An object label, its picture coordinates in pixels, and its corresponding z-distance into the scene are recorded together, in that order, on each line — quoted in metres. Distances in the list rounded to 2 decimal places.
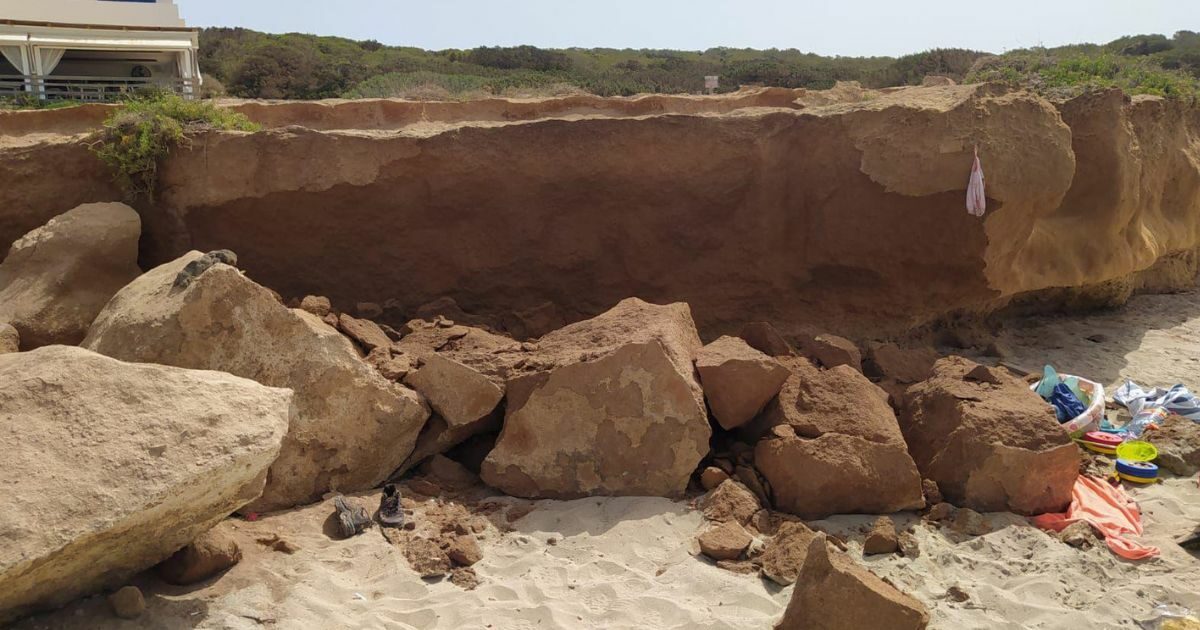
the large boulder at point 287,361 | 4.06
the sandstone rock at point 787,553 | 3.49
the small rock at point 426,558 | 3.60
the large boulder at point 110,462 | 2.75
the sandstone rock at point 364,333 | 4.60
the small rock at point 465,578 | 3.52
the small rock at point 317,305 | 4.84
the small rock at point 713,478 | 4.15
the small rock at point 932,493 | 4.18
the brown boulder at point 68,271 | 4.83
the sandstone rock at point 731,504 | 3.94
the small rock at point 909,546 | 3.75
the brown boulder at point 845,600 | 2.99
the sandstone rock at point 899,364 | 5.11
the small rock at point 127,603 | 3.08
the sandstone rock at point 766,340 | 4.83
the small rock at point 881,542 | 3.76
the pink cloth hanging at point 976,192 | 5.41
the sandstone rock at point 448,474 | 4.36
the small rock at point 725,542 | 3.65
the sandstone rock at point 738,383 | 4.34
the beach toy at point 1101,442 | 4.80
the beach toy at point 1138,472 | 4.51
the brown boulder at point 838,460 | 4.06
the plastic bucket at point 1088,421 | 4.90
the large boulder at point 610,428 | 4.16
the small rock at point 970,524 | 3.95
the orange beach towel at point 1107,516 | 3.81
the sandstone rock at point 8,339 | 4.57
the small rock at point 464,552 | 3.67
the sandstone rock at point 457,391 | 4.39
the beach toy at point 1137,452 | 4.64
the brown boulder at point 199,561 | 3.34
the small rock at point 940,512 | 4.05
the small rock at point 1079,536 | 3.83
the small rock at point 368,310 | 5.31
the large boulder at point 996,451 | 4.11
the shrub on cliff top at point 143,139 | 5.25
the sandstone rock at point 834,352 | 4.87
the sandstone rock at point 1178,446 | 4.64
